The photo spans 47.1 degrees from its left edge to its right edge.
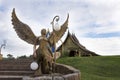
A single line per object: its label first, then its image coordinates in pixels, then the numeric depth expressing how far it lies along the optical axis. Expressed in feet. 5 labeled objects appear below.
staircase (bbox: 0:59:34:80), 16.54
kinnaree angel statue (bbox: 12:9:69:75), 13.50
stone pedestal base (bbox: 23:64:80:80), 10.54
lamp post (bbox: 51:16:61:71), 10.48
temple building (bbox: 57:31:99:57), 37.28
